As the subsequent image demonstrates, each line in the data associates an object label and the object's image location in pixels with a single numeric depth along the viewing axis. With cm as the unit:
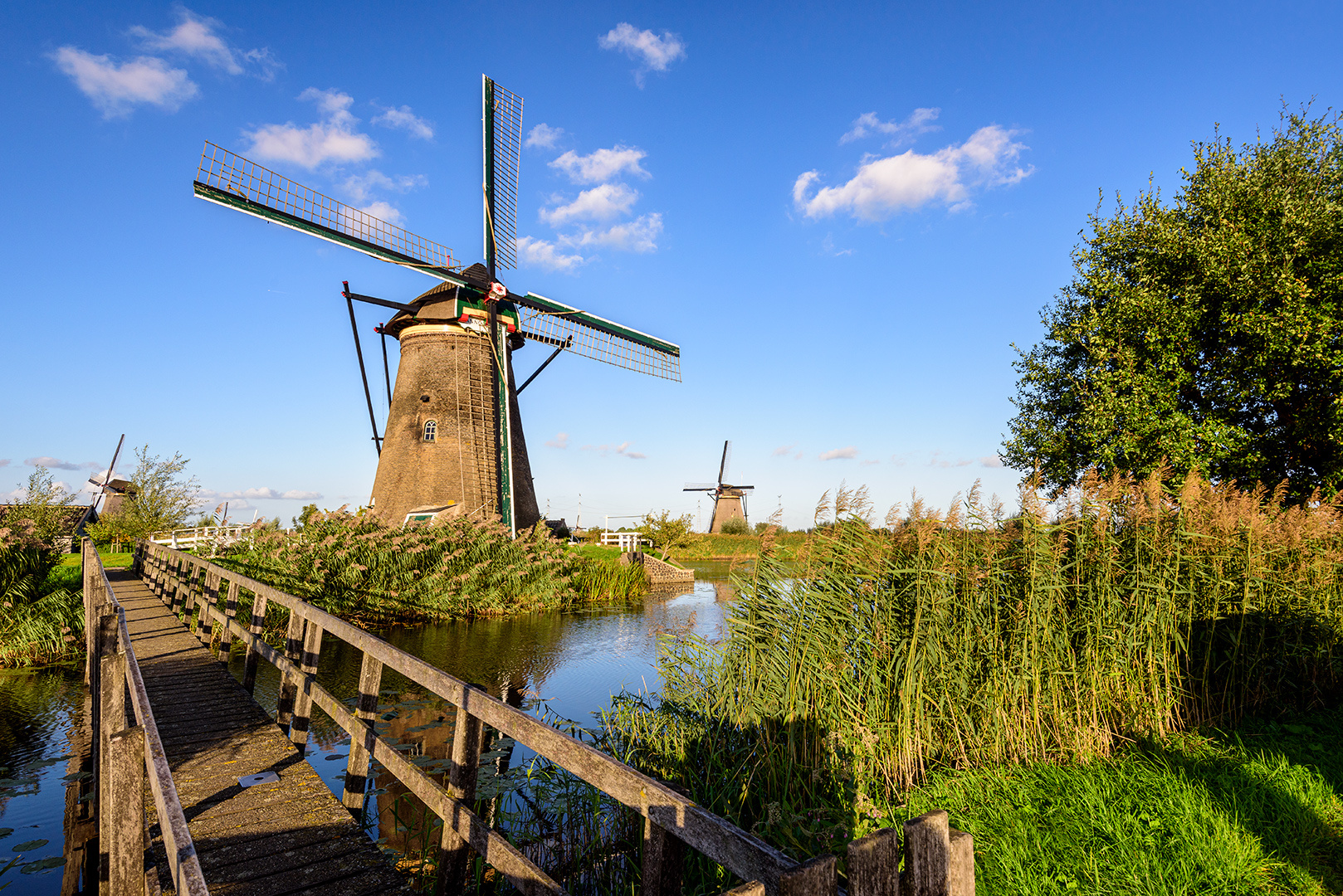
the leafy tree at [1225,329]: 1235
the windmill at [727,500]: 5228
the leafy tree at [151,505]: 2841
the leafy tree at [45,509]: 1431
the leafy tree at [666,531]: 3706
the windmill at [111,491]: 3994
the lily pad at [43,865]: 479
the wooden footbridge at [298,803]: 147
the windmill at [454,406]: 2091
